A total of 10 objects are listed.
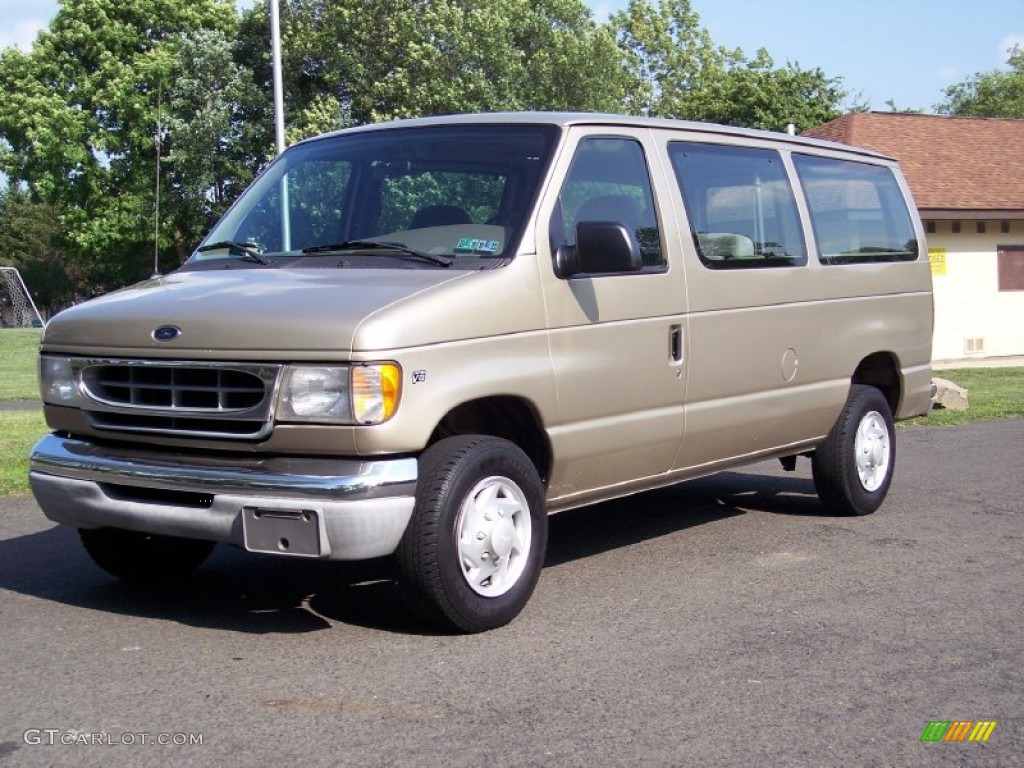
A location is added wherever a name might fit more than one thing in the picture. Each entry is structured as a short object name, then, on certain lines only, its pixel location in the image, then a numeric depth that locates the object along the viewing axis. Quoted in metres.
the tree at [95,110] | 46.09
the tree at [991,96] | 68.88
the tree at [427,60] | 39.16
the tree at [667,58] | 63.72
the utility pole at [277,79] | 18.99
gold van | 4.97
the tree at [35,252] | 78.62
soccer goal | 66.19
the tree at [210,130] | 40.84
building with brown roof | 24.02
